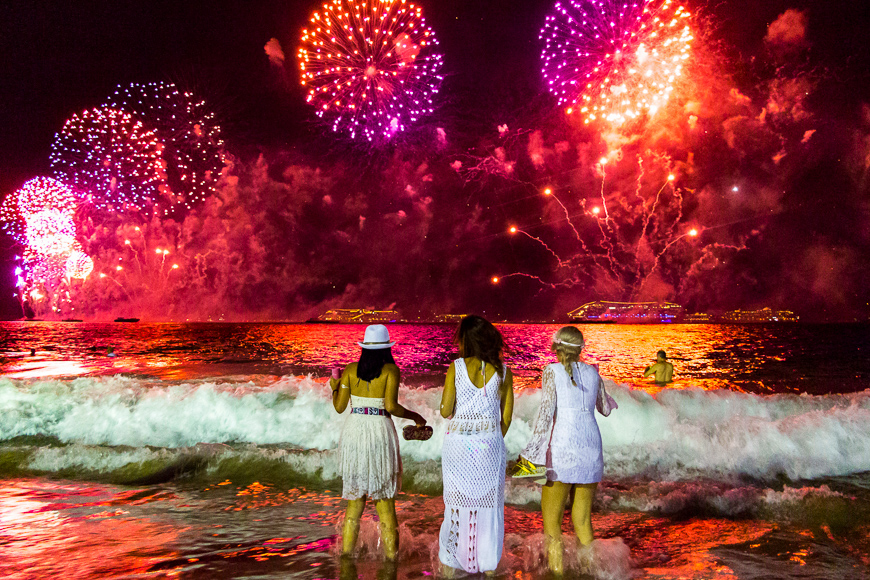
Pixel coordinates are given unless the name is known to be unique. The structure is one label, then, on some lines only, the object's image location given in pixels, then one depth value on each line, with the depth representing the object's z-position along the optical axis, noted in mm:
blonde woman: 4332
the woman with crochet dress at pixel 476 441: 4191
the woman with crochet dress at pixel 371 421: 4512
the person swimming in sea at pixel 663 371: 21859
